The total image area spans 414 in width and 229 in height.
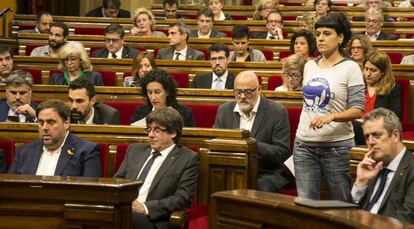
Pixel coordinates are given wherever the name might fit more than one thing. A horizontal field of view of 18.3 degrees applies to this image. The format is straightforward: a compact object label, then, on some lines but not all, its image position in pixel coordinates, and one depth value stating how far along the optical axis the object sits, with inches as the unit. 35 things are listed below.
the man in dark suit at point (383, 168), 196.0
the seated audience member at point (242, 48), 427.9
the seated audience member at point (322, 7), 535.5
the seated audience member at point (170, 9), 585.1
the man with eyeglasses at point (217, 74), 381.1
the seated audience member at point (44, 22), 507.9
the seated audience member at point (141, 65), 361.2
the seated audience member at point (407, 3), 619.2
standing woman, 242.7
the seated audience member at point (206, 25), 505.5
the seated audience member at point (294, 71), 322.8
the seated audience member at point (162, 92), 295.9
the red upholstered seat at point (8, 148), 273.9
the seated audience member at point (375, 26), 470.6
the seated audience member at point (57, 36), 441.0
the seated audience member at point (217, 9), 572.4
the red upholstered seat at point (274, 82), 371.8
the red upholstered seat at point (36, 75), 404.9
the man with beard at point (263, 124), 269.4
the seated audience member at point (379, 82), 302.4
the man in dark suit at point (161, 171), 238.8
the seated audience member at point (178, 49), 443.6
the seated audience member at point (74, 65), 374.1
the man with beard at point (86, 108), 303.9
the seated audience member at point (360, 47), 352.3
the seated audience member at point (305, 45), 378.0
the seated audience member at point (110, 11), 581.0
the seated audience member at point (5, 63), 382.3
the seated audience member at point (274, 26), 494.4
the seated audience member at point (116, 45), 443.1
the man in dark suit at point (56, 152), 257.1
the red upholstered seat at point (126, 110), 330.9
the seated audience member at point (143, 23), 496.4
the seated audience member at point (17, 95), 315.1
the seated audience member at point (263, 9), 553.5
